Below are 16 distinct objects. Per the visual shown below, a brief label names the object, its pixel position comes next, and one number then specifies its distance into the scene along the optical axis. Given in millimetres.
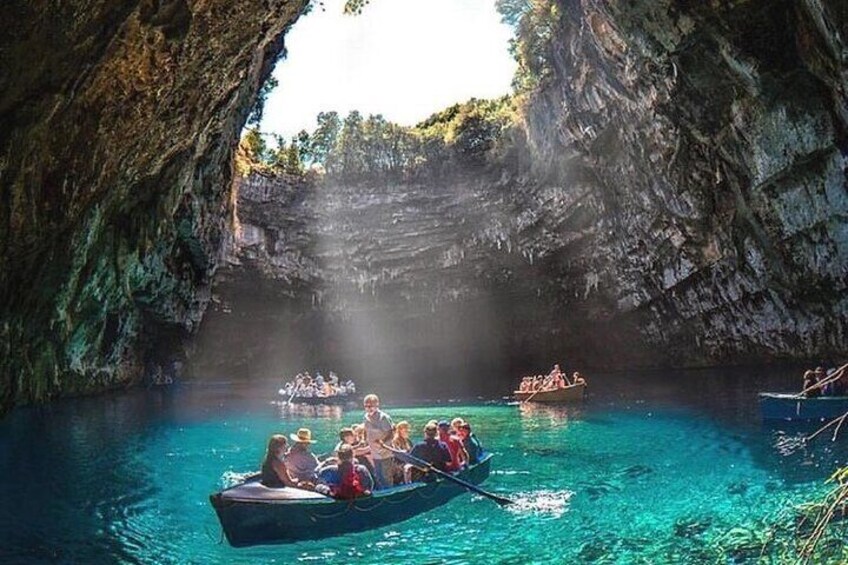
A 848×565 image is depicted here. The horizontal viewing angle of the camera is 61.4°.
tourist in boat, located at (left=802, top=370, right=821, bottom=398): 16484
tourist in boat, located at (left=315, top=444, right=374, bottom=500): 9641
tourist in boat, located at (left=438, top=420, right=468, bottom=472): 11844
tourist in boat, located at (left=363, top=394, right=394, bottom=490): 11219
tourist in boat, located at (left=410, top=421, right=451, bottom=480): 11641
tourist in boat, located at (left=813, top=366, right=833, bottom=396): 17012
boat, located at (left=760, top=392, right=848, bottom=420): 16422
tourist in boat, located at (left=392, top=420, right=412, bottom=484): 12148
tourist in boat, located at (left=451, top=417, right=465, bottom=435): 12903
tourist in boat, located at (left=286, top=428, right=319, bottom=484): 10352
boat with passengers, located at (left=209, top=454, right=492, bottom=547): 8820
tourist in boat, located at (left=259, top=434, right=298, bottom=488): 9586
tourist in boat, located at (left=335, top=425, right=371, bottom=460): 10955
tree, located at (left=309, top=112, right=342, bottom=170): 35719
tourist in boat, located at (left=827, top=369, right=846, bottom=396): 17078
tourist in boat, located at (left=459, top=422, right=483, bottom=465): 12602
